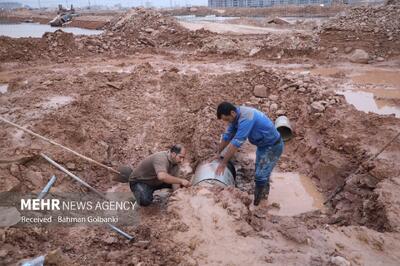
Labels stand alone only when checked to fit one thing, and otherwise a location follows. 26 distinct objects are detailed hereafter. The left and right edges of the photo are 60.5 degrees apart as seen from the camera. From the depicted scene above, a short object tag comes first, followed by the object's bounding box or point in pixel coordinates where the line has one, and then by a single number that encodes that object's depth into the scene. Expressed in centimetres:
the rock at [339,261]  358
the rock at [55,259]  345
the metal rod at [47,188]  505
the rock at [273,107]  854
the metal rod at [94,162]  557
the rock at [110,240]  429
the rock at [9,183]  490
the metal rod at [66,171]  543
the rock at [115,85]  964
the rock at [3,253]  361
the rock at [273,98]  895
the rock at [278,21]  2539
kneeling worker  489
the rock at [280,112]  835
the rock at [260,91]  914
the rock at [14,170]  528
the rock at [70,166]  610
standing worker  480
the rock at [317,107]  791
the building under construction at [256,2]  4988
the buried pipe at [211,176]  525
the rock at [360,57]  1380
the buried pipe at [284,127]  752
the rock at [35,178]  537
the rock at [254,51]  1488
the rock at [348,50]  1461
